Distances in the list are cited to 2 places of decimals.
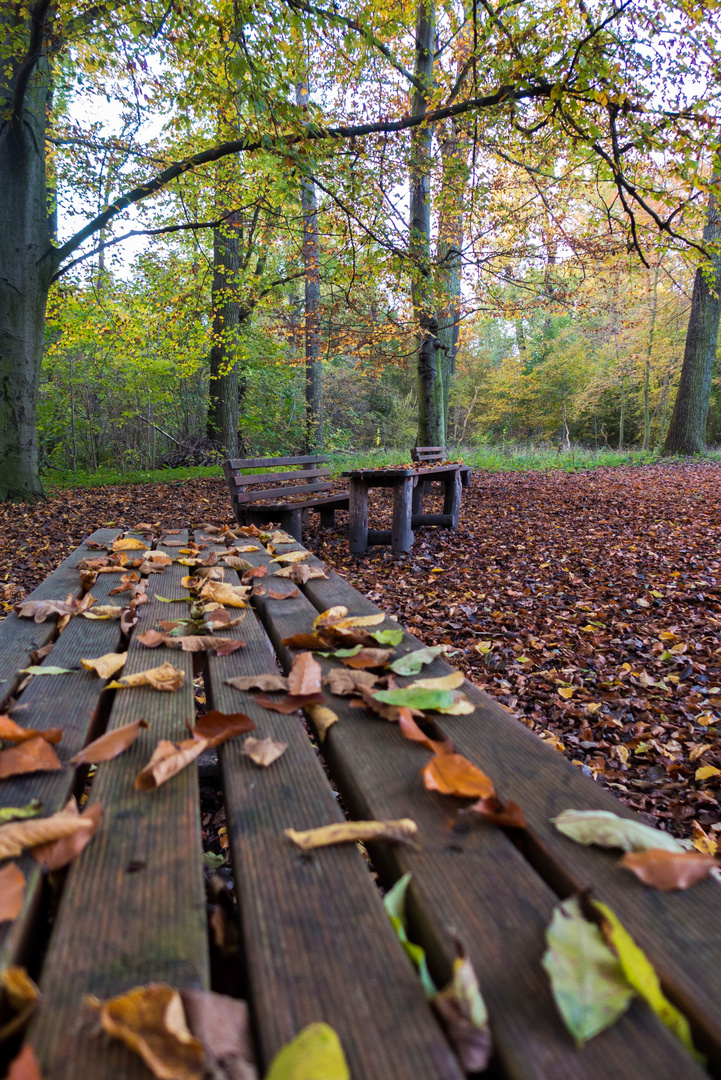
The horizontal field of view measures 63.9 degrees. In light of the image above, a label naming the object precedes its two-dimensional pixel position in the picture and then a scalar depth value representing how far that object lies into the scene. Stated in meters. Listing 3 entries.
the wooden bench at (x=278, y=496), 5.24
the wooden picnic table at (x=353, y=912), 0.54
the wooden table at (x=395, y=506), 5.12
